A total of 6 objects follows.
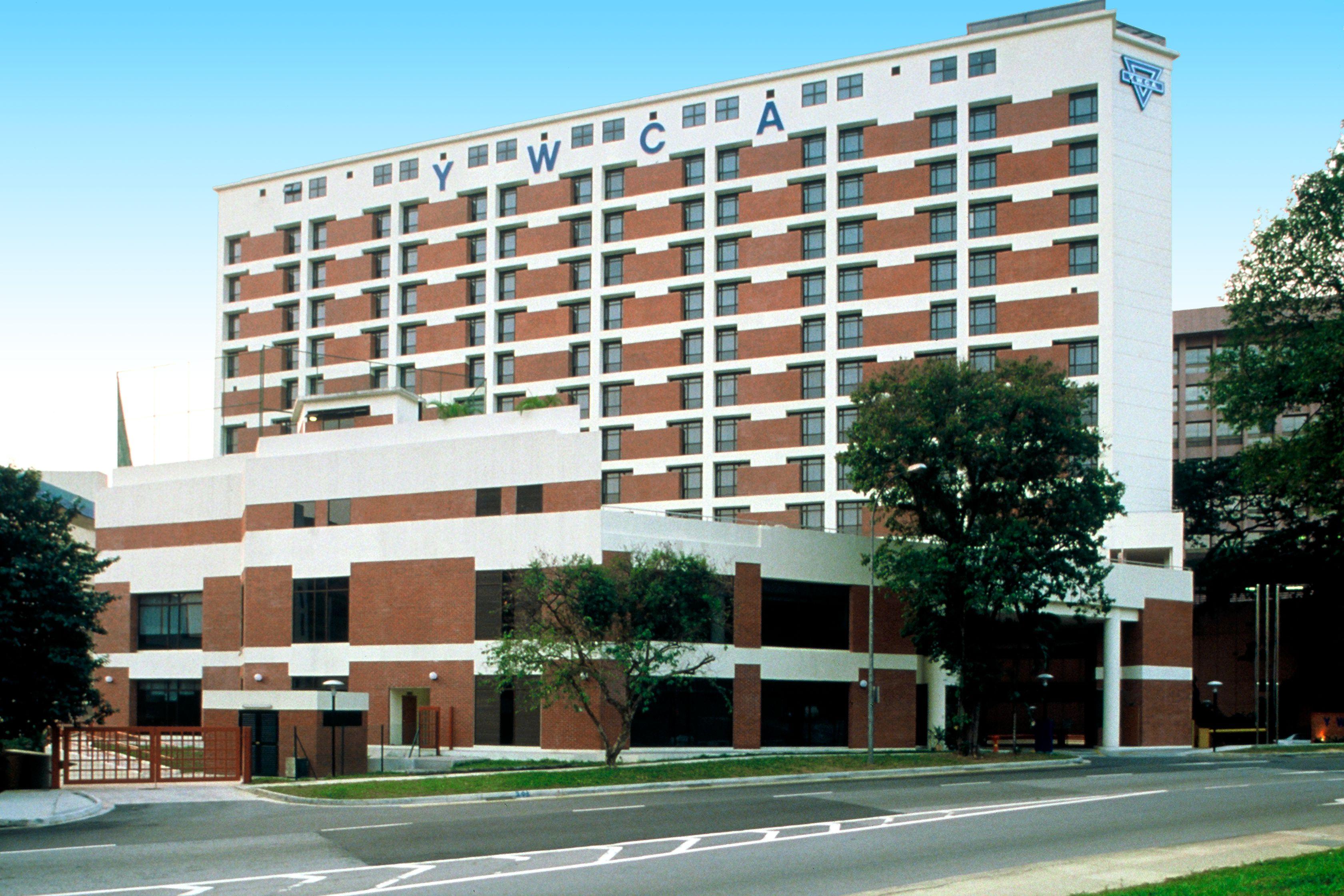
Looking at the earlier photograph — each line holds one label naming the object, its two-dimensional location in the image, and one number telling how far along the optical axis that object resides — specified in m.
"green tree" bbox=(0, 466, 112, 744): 31.34
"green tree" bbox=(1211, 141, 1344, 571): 38.09
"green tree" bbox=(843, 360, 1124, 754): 47.44
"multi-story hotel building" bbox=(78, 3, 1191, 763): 50.91
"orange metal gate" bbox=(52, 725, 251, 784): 34.91
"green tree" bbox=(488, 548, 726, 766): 38.88
